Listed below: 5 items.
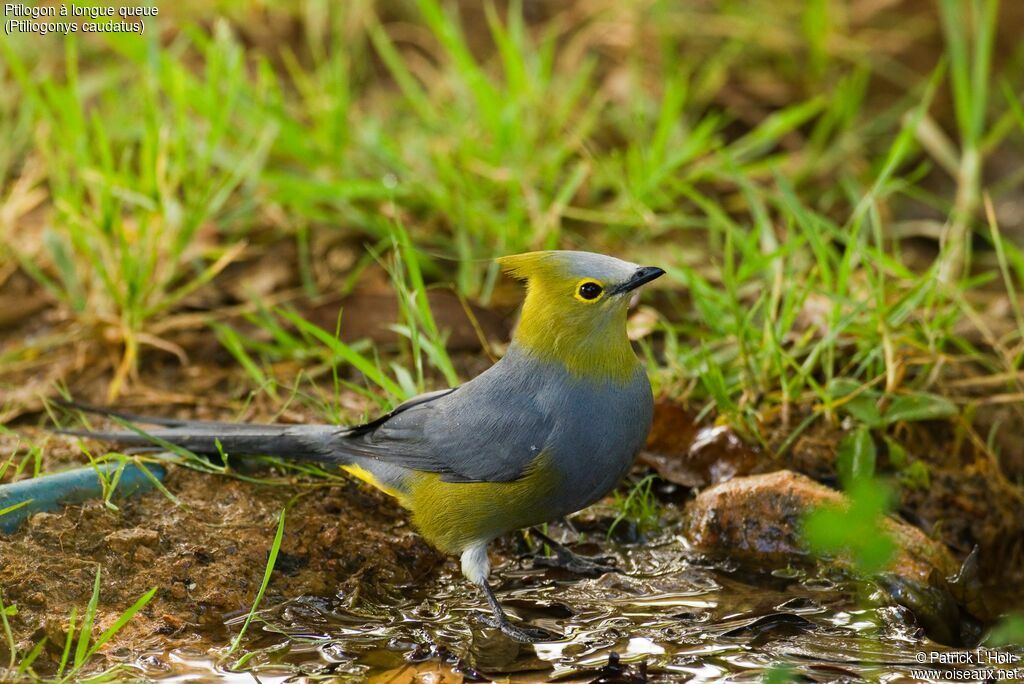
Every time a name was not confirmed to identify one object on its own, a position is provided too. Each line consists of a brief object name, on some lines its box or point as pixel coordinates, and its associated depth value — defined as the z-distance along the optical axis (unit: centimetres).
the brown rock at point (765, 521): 769
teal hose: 705
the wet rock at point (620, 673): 616
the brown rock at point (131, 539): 714
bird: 702
